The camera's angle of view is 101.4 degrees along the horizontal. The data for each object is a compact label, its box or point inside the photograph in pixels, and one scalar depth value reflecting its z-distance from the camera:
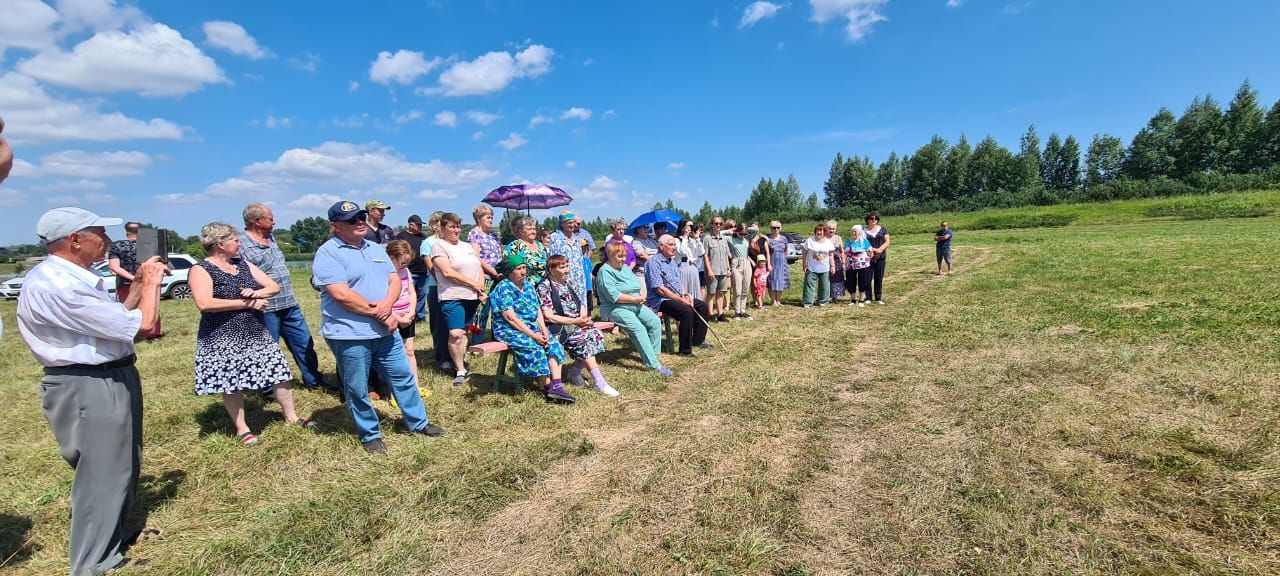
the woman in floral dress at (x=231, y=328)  3.81
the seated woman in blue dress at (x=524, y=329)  4.83
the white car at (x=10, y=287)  15.60
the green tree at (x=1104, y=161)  65.50
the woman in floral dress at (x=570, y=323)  5.22
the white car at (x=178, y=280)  14.48
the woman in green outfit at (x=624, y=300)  5.80
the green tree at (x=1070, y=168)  68.38
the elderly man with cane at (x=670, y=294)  6.58
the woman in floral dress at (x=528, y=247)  5.41
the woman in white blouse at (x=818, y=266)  9.58
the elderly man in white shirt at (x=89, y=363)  2.36
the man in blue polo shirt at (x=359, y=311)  3.58
